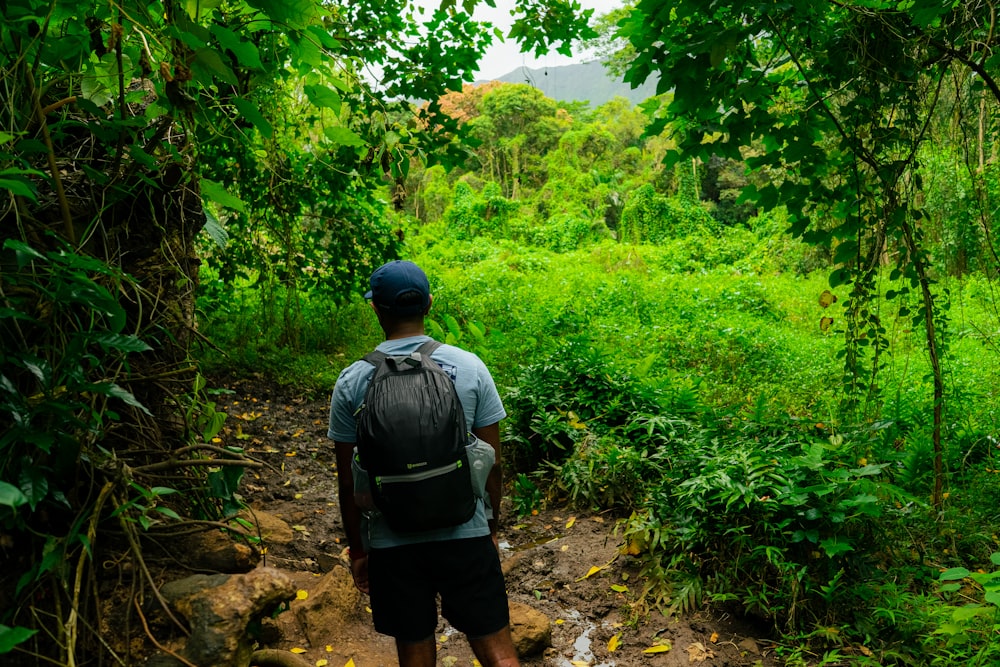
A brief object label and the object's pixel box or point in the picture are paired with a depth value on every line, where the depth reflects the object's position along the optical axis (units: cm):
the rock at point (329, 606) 273
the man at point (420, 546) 181
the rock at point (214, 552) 238
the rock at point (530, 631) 272
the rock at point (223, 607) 204
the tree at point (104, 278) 165
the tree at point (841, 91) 260
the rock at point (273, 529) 335
